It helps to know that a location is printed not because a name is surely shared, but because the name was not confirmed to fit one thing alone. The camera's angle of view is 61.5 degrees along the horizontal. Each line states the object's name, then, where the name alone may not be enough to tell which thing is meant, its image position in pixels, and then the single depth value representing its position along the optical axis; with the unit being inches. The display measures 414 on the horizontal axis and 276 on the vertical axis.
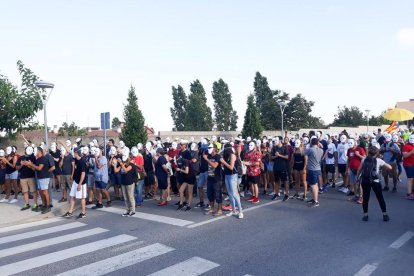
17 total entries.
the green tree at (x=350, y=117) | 2427.4
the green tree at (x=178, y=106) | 2485.2
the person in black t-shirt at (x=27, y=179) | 399.8
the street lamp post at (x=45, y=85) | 428.1
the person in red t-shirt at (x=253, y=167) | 403.2
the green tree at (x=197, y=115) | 2074.3
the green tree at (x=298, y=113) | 1791.3
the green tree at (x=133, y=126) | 946.7
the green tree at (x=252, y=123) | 1272.1
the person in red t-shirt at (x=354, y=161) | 406.3
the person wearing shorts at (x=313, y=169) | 376.8
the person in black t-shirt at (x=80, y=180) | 362.9
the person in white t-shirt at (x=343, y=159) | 454.9
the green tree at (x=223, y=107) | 2370.8
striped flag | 842.3
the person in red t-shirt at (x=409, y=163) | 398.6
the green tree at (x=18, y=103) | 670.5
